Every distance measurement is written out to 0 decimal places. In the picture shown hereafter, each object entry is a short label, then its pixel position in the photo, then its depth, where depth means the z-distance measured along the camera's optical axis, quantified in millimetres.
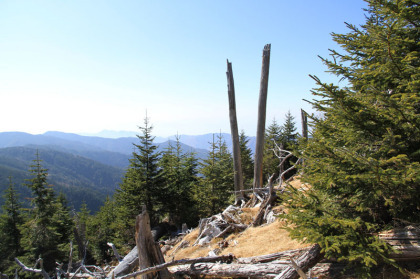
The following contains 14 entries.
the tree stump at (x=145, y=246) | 5180
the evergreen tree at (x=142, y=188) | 16406
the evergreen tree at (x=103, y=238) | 24328
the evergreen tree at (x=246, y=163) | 26172
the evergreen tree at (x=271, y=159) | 23891
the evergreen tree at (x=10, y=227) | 23531
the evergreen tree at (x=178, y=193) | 17109
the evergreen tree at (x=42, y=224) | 19562
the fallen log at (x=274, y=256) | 4413
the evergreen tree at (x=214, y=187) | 14750
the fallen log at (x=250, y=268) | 3898
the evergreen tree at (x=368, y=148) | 3111
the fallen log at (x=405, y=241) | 3330
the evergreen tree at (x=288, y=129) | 31672
